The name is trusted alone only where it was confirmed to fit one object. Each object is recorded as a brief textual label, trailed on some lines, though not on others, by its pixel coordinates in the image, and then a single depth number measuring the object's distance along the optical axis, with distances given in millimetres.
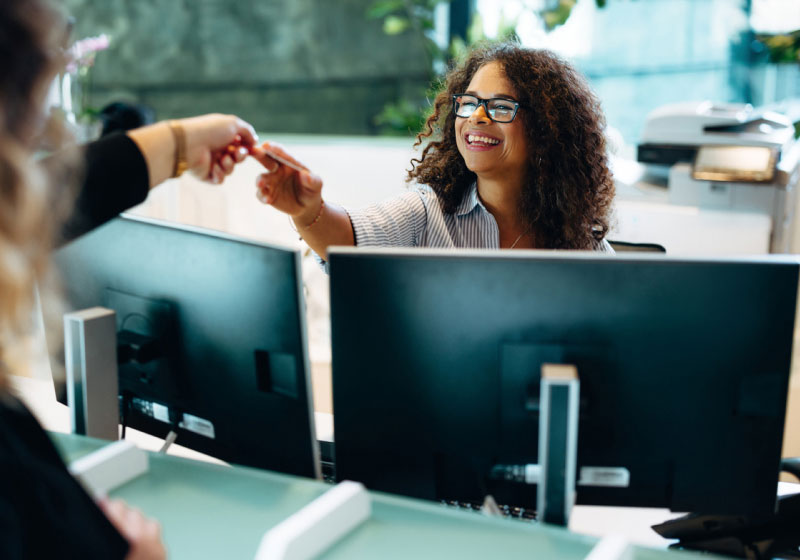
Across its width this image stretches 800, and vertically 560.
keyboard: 1359
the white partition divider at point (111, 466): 1126
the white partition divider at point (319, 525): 928
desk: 996
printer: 2596
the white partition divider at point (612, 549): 911
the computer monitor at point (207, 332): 1104
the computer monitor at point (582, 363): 1006
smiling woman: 1823
